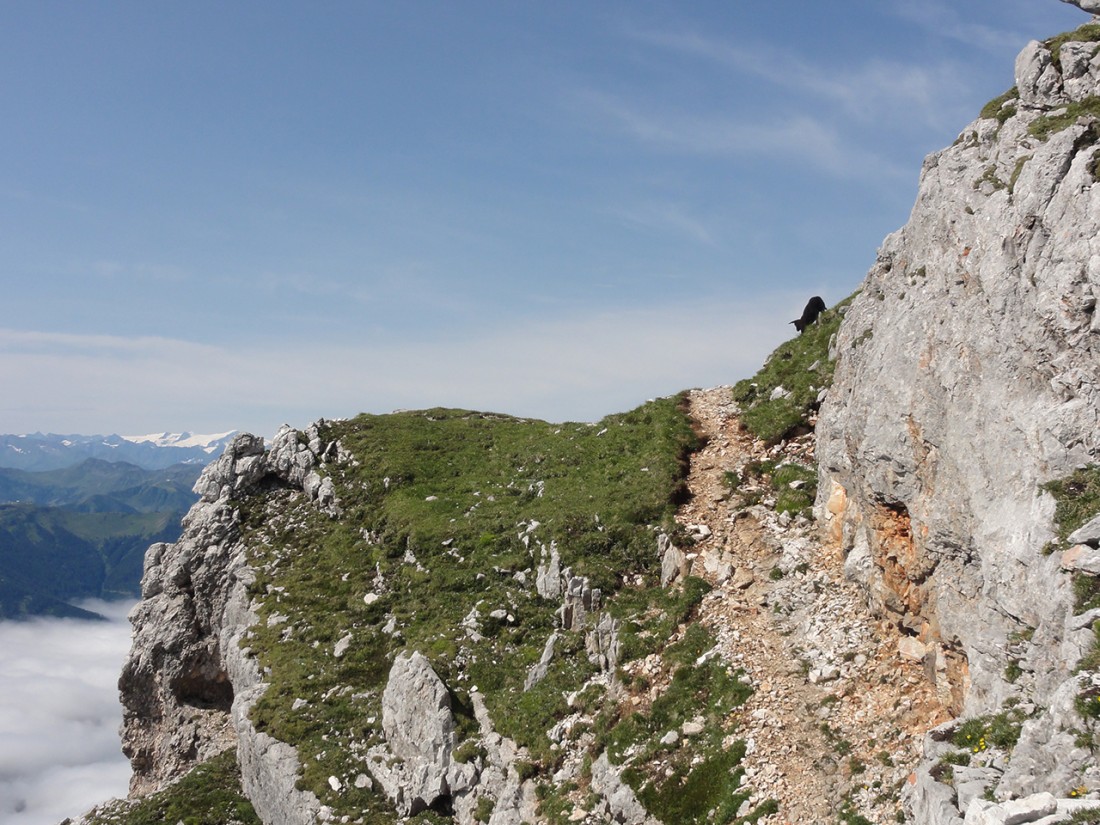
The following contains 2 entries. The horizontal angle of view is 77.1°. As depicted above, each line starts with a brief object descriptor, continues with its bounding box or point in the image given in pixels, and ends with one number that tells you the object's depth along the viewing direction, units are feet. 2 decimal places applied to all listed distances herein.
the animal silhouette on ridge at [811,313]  153.48
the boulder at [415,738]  97.50
